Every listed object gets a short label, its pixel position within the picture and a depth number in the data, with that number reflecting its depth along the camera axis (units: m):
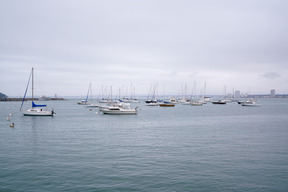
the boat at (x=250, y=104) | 145.25
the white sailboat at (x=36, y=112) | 73.31
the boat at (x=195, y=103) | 155.12
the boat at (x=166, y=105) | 140.80
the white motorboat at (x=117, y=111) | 79.94
